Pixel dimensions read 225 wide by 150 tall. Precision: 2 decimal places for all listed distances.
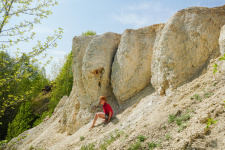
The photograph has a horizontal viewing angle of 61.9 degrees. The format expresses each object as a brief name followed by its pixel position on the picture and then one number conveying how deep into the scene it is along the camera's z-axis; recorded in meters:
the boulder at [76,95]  9.78
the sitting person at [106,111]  7.53
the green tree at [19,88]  20.82
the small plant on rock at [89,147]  5.59
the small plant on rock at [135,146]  4.20
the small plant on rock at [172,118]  4.49
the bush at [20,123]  17.05
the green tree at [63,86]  21.69
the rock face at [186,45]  6.02
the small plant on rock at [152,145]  3.97
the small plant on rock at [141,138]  4.41
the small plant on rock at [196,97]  4.83
